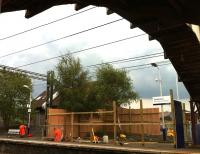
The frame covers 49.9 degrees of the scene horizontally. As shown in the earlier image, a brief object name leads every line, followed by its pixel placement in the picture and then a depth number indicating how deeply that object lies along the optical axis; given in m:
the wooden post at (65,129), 16.05
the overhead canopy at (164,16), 4.64
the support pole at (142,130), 11.45
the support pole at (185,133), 12.92
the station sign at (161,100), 24.36
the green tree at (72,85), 24.10
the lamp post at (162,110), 16.69
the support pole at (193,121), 11.57
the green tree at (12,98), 29.42
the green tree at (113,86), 24.96
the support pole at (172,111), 10.95
